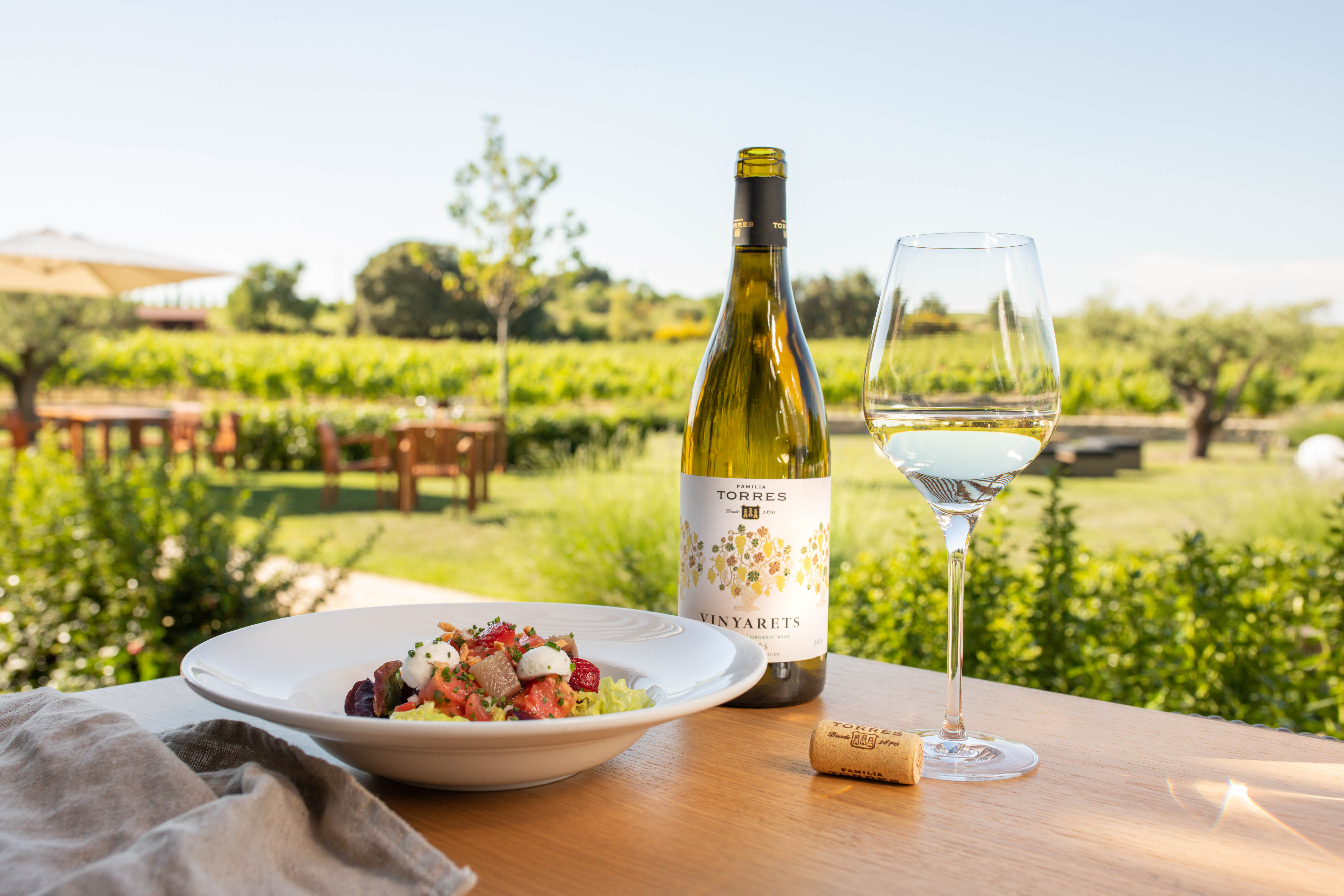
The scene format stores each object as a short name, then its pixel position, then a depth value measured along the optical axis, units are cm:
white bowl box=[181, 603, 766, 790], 61
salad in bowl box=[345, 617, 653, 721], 71
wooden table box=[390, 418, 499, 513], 907
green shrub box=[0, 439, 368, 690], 321
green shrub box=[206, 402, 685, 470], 1243
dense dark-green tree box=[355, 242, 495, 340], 2750
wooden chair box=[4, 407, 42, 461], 1014
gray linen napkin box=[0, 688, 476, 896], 50
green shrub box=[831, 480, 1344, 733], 248
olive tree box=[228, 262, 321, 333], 3312
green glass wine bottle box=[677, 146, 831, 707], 97
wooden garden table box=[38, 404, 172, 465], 1051
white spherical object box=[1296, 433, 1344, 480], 948
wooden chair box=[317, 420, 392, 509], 920
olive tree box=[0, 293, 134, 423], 1473
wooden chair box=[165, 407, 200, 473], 1187
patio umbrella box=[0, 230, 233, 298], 803
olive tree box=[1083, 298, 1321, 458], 1658
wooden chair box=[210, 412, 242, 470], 1155
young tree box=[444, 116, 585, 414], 1099
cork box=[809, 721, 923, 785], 76
